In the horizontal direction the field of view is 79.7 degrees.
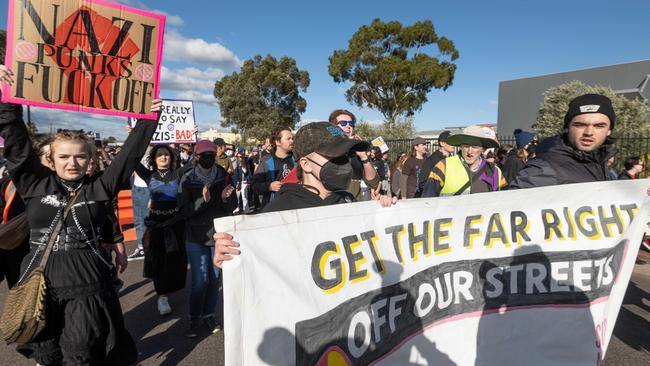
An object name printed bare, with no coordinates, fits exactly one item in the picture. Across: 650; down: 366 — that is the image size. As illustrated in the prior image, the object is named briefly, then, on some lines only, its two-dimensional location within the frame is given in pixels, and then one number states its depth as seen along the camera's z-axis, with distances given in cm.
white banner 173
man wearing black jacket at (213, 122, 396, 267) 205
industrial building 2173
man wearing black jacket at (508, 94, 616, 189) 244
